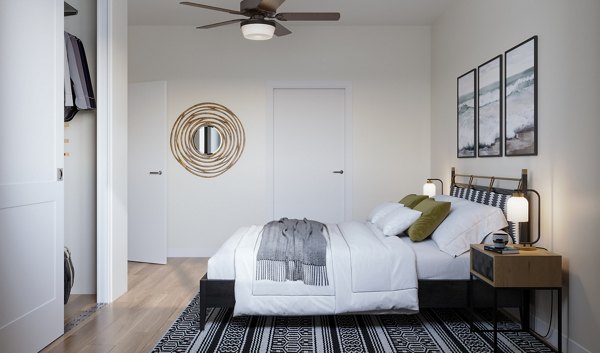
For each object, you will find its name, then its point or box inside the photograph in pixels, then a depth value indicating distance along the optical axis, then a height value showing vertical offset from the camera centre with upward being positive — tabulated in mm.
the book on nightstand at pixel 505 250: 2824 -437
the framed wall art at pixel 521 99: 3246 +484
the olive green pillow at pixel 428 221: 3635 -356
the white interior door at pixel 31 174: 2625 -19
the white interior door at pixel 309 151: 5945 +234
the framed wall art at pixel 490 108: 3809 +491
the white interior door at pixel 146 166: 5676 +55
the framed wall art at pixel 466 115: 4422 +507
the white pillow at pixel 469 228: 3357 -376
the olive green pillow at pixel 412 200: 4363 -255
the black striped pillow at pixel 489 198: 3395 -200
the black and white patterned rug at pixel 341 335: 2951 -1012
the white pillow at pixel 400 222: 3820 -379
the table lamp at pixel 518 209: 3043 -224
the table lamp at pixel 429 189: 5000 -176
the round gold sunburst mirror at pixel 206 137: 5902 +391
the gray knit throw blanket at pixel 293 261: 3207 -568
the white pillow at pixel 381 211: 4316 -342
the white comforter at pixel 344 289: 3178 -734
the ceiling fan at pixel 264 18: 3594 +1133
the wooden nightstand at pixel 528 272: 2760 -543
